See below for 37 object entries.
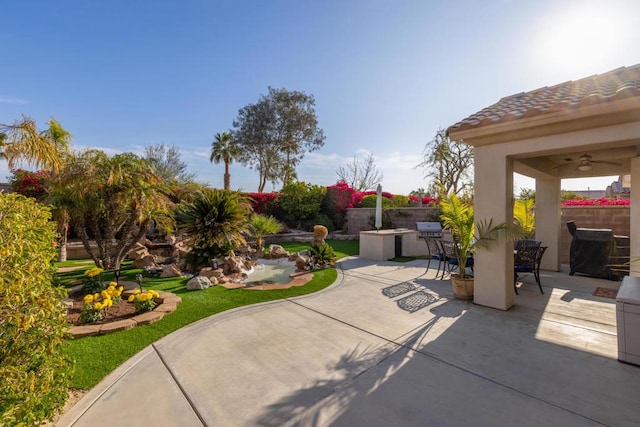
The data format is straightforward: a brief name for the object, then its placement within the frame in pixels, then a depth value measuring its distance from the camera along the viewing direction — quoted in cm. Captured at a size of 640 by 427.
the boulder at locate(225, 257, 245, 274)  793
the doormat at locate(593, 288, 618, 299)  579
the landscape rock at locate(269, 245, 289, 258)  1054
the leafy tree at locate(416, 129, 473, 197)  2434
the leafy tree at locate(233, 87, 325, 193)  2925
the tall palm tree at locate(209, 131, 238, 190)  2819
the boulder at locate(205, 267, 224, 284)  715
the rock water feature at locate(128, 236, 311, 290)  719
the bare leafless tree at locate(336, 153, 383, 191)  3803
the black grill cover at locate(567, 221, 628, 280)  728
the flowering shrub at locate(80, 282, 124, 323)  424
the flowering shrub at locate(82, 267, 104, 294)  529
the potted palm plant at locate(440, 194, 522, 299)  511
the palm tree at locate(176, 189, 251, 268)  798
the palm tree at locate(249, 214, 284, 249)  1157
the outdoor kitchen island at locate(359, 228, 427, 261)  1027
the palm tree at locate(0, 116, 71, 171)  633
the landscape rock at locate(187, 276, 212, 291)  635
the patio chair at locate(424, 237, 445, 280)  751
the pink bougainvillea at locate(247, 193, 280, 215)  1936
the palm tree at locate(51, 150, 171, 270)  632
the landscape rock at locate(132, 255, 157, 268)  866
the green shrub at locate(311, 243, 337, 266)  889
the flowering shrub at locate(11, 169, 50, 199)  1095
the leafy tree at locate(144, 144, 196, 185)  2778
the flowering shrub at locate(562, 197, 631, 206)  908
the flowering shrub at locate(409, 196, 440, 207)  1793
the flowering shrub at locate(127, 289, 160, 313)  468
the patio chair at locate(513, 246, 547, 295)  609
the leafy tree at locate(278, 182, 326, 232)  1897
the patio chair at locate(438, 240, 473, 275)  665
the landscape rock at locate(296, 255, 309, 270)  856
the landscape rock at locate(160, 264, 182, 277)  764
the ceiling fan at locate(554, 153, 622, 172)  593
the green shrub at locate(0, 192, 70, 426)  182
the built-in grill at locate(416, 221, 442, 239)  1210
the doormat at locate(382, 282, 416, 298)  606
